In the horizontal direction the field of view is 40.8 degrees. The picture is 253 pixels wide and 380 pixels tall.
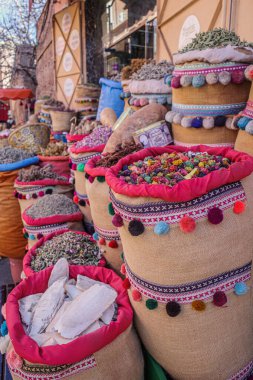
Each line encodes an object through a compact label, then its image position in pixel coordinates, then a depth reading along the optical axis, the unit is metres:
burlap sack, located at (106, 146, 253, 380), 0.81
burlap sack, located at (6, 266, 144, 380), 0.86
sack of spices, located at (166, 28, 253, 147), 1.21
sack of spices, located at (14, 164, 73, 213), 2.04
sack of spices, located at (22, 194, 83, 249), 1.72
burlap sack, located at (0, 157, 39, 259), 2.27
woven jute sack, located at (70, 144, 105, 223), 1.73
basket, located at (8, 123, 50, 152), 2.75
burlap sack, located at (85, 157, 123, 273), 1.30
